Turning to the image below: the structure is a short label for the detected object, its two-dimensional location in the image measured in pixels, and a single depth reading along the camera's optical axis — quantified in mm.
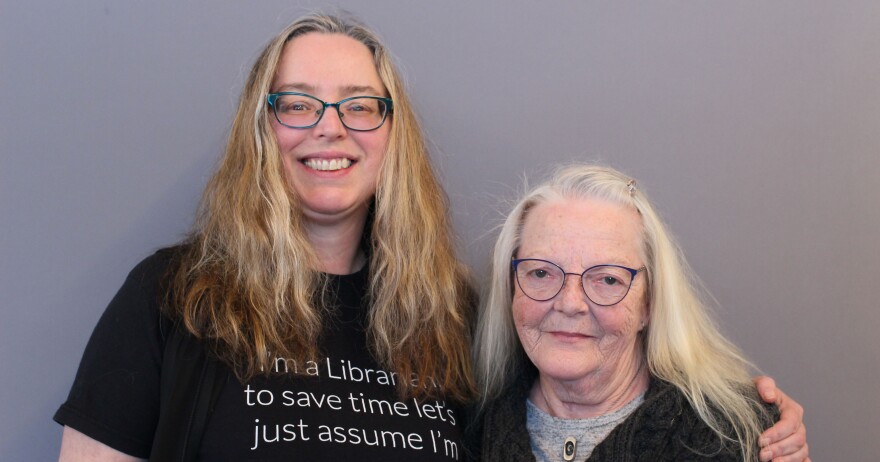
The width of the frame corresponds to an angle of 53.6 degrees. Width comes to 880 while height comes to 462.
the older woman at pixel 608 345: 1897
